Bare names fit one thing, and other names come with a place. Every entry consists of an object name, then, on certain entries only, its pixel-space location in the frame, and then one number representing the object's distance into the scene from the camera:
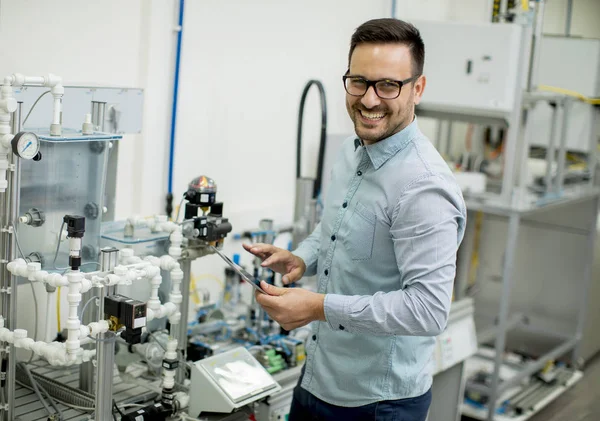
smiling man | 1.61
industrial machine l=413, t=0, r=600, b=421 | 3.61
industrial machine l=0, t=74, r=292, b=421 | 1.68
